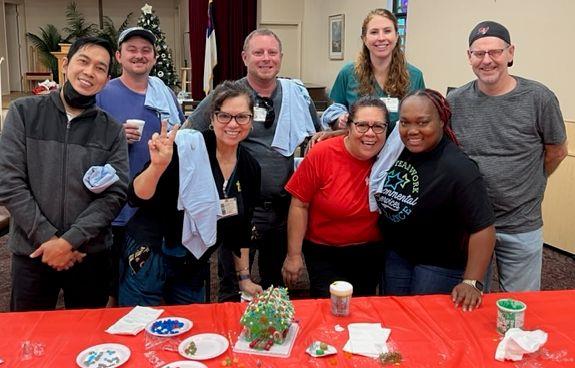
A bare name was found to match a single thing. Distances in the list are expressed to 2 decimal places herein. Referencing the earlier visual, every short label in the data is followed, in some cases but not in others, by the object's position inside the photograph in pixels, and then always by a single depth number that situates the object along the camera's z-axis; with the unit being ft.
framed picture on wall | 26.53
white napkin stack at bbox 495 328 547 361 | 5.01
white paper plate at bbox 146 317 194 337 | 5.24
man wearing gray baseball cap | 8.43
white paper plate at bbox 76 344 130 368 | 4.74
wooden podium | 31.04
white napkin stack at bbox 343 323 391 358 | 5.09
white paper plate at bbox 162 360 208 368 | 4.75
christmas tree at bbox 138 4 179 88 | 25.60
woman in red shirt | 7.35
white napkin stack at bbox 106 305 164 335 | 5.30
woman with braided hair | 6.65
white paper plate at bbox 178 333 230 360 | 4.96
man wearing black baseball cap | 7.31
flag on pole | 30.09
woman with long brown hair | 8.73
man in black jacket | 6.35
